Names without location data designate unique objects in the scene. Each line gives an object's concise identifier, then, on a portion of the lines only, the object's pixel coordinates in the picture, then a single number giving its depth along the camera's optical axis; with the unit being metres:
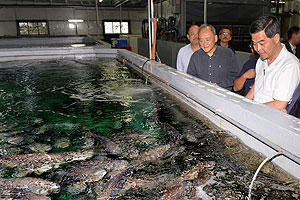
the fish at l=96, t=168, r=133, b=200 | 1.76
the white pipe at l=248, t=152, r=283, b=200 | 1.69
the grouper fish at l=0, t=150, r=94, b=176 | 2.16
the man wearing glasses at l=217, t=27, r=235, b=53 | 4.49
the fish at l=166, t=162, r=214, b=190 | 1.86
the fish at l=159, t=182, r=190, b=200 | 1.70
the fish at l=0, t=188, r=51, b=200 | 1.75
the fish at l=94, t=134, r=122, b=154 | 2.42
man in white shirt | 1.99
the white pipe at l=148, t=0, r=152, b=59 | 5.64
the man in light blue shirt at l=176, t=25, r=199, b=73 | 4.11
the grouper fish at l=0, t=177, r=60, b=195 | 1.86
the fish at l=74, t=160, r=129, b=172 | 2.10
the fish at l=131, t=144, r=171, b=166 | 2.19
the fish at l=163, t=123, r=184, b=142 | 2.61
